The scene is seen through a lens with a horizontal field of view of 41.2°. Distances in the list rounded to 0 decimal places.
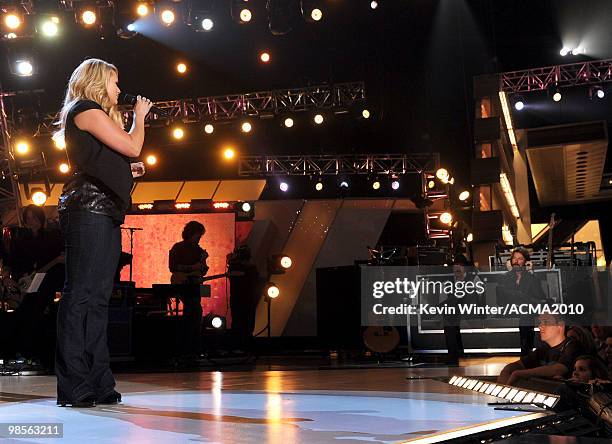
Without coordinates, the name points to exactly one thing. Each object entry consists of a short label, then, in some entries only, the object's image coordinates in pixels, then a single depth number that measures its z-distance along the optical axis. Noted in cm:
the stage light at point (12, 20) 997
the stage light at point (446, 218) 1356
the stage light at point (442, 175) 1343
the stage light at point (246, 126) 1410
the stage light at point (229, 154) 1525
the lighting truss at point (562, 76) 1481
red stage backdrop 1135
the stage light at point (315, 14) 1095
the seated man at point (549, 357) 396
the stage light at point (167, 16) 1157
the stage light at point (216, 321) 874
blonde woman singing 283
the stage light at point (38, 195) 1212
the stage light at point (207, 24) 1196
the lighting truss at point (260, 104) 1359
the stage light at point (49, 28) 995
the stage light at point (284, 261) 988
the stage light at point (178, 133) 1433
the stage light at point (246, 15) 1135
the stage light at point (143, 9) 1046
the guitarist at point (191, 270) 723
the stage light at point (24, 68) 1015
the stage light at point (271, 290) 969
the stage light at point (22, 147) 1270
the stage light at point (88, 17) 1046
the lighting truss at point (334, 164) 1477
